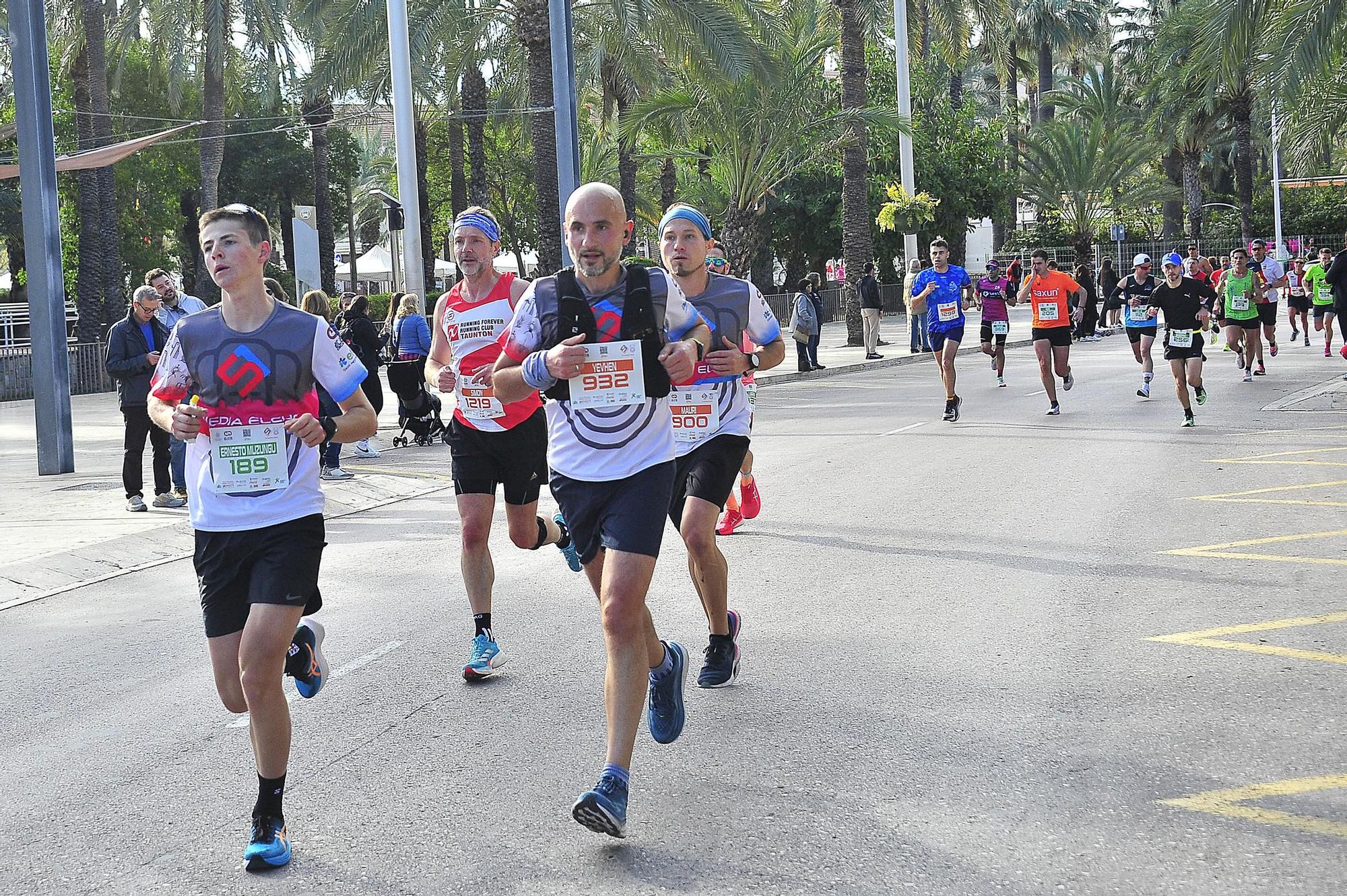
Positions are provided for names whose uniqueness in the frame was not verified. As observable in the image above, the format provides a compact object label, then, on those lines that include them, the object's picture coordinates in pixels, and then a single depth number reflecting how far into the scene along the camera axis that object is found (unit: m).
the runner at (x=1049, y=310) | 17.00
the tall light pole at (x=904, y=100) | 33.91
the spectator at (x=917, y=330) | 29.94
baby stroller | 16.41
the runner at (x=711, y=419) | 6.04
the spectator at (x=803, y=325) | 24.84
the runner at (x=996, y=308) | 21.91
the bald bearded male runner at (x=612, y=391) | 4.38
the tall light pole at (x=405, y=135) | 20.94
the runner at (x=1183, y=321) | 14.98
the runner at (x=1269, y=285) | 22.53
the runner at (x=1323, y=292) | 24.22
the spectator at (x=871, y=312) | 30.16
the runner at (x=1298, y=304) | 28.17
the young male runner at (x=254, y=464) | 4.28
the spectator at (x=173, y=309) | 12.23
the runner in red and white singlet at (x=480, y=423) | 6.33
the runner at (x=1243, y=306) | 20.48
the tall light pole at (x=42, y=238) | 14.79
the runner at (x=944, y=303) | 16.30
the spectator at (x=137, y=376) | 12.06
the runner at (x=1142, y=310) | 18.06
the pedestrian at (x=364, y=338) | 15.61
